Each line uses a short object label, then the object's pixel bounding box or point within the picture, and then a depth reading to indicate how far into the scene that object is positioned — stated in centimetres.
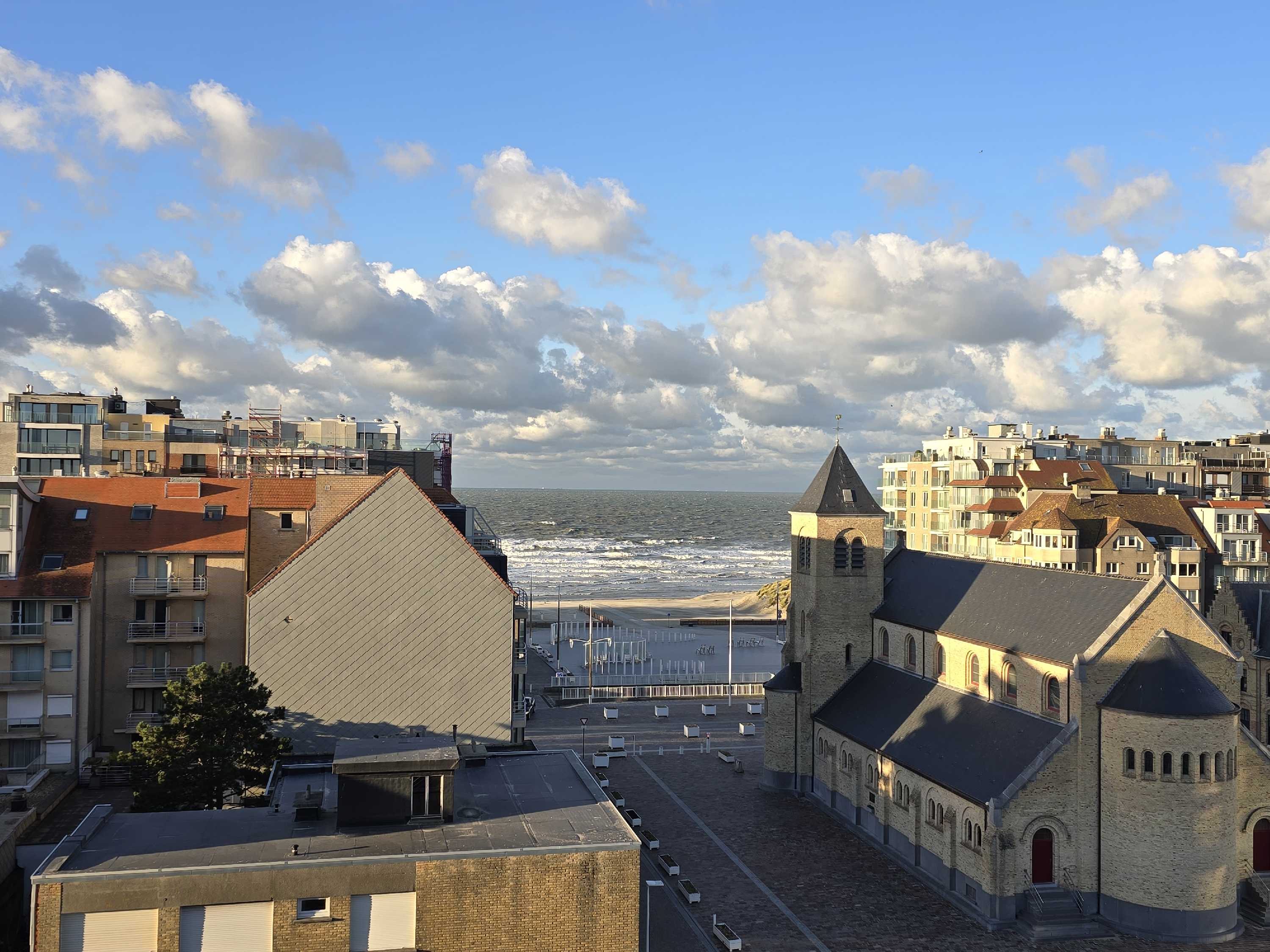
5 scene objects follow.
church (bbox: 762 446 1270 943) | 3981
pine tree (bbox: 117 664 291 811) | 3681
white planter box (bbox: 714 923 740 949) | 3678
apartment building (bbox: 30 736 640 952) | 2662
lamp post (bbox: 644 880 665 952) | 3481
